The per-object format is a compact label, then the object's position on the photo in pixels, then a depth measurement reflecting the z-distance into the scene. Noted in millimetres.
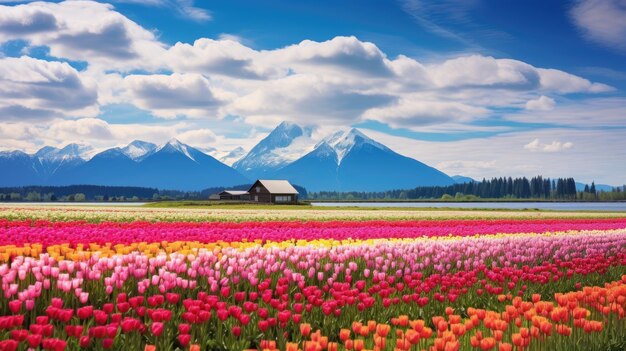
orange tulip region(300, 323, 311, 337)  6548
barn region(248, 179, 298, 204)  114812
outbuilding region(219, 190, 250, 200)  139000
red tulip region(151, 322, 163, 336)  6416
